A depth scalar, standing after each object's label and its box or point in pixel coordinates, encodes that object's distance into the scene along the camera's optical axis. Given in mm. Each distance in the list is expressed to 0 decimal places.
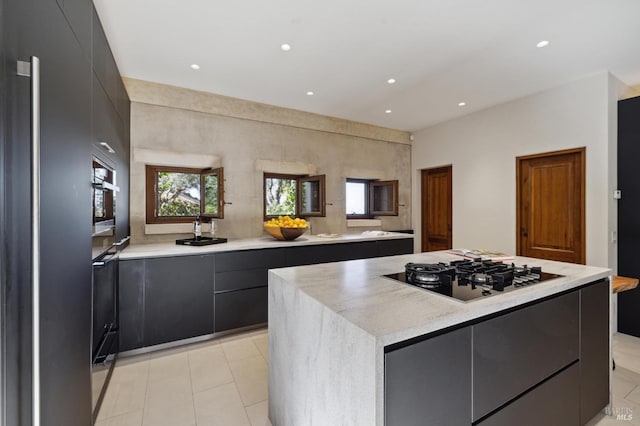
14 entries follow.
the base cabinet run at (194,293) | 2532
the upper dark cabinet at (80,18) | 1346
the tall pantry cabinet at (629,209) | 3080
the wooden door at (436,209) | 5125
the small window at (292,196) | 4152
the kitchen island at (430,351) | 950
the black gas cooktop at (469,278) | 1326
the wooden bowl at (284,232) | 3516
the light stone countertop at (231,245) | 2625
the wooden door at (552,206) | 3451
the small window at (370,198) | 4676
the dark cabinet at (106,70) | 1933
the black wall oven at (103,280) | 1711
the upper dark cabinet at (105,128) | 1842
